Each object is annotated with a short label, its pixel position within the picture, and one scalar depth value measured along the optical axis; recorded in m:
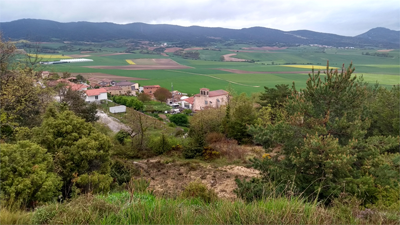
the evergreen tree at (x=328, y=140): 8.66
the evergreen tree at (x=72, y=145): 10.16
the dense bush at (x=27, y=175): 7.50
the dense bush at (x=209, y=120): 27.62
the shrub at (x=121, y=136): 24.74
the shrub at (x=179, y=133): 31.20
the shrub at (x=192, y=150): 20.78
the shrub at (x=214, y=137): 25.38
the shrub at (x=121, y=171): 12.51
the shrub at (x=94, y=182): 9.09
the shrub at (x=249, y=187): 7.14
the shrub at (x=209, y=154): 20.43
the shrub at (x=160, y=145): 21.94
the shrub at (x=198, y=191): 6.77
